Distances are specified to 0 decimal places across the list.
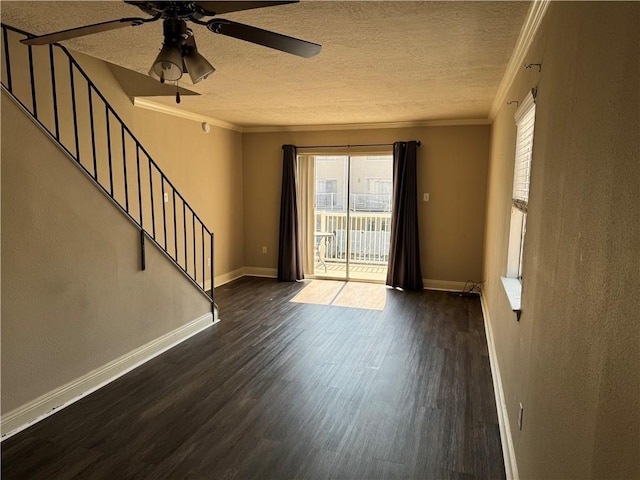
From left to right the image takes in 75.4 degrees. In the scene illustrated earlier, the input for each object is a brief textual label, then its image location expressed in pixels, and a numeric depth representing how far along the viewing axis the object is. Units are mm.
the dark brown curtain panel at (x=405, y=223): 5668
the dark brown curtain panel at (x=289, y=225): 6172
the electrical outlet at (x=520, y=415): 1917
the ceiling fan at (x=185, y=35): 1581
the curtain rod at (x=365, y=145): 5714
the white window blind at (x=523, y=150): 2318
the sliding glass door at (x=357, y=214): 7191
